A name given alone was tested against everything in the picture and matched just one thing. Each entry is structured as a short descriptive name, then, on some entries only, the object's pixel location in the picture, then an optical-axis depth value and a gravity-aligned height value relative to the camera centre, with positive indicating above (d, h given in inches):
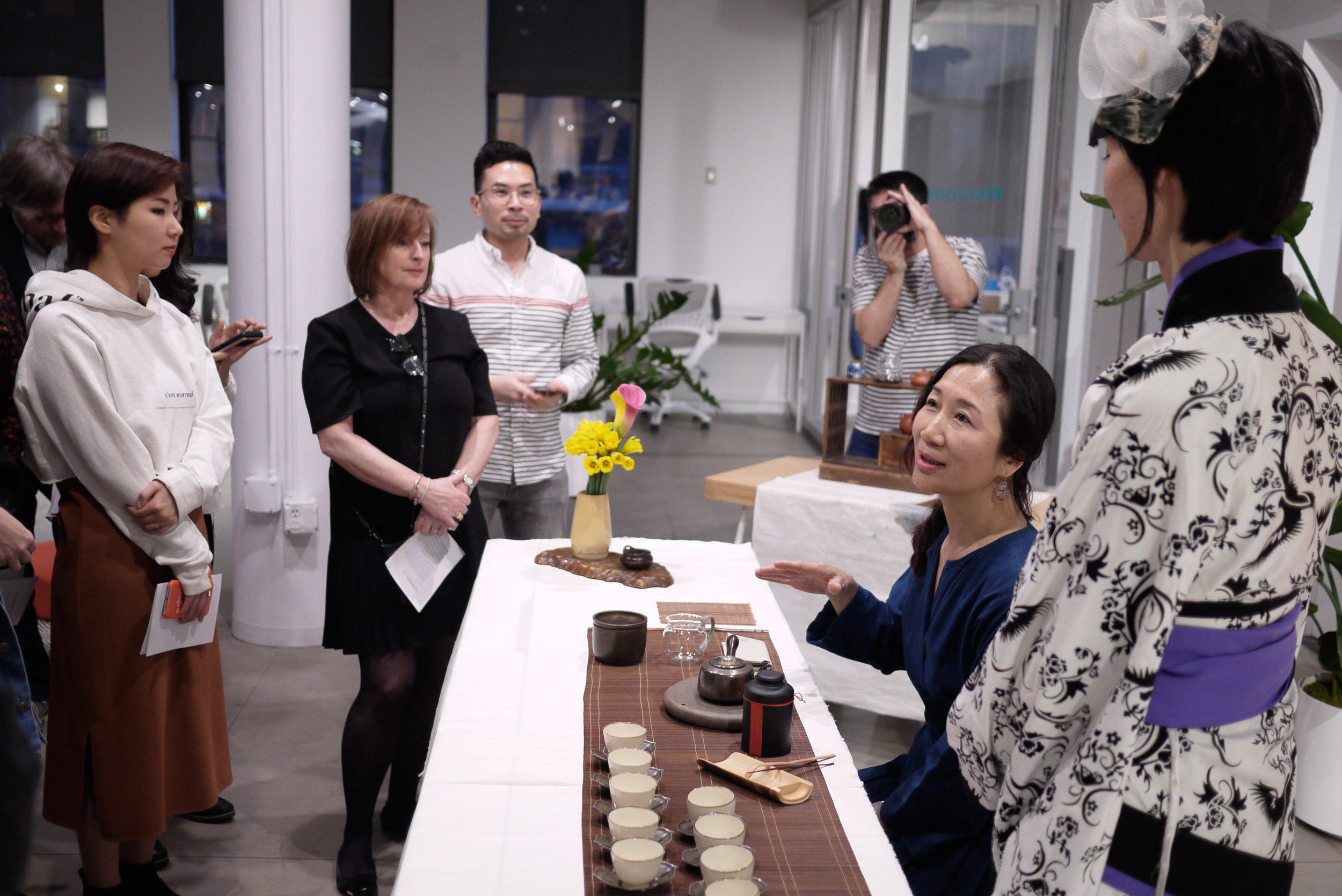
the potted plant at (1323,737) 101.7 -41.4
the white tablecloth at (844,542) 112.4 -28.0
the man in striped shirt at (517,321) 109.3 -6.1
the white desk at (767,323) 322.0 -15.7
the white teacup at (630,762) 50.0 -22.4
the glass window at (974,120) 172.7 +24.7
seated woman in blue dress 57.1 -15.7
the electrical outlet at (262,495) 133.5 -29.4
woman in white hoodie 73.5 -16.5
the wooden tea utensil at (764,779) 50.4 -23.5
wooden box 118.1 -20.6
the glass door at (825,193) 265.4 +20.7
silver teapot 59.2 -21.9
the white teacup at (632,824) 44.5 -22.4
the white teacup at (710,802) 46.8 -22.5
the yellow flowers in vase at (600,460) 84.6 -15.0
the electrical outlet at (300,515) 134.0 -31.6
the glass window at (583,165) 349.4 +30.9
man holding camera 119.3 -1.8
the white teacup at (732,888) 40.7 -22.8
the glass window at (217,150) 341.7 +31.5
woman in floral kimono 36.2 -7.7
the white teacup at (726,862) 41.8 -22.5
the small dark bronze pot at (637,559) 85.6 -22.6
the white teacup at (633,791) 47.0 -22.3
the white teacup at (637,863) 42.3 -22.7
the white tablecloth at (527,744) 44.8 -24.1
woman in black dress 87.4 -16.6
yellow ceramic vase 87.0 -20.7
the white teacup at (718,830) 44.2 -22.5
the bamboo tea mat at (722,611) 76.1 -24.0
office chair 311.6 -16.5
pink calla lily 86.2 -10.9
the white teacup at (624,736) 52.7 -22.4
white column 126.6 -0.2
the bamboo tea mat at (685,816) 44.2 -24.0
